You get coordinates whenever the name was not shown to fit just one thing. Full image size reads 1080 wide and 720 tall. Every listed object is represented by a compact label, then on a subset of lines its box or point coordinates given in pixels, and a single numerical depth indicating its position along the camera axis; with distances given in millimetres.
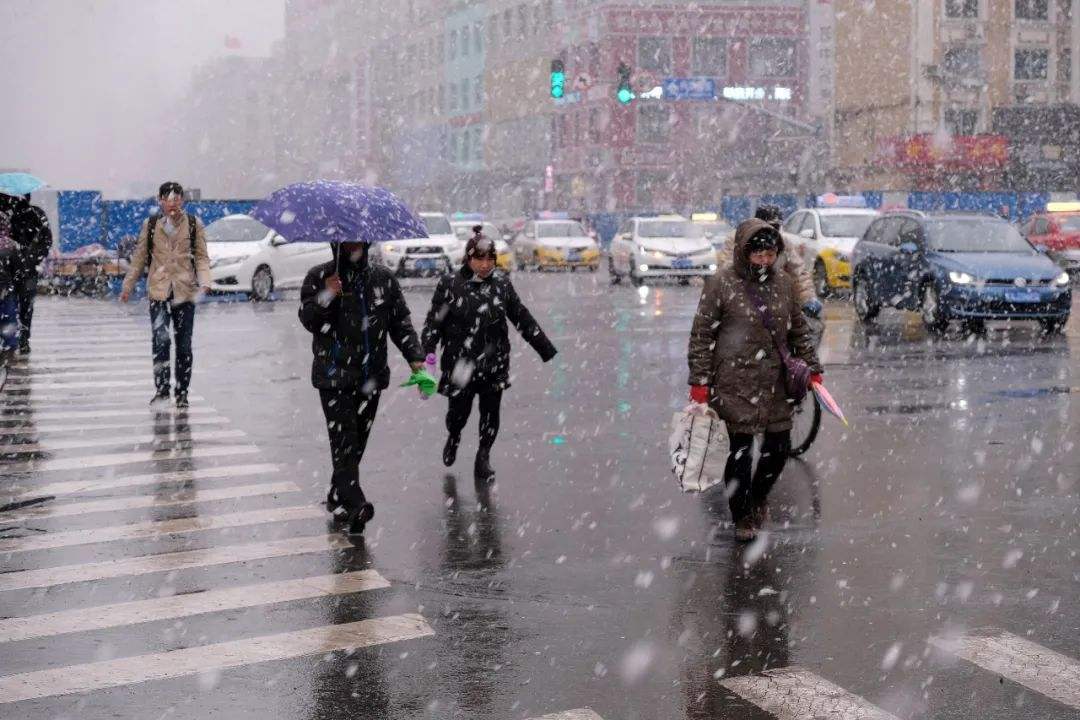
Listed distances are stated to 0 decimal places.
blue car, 20078
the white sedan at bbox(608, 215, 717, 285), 34531
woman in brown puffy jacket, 7629
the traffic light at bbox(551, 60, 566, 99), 38656
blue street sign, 58156
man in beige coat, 13328
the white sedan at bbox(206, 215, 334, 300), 28797
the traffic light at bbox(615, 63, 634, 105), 39469
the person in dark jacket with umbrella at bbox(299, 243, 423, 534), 8023
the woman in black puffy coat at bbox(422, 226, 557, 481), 9875
